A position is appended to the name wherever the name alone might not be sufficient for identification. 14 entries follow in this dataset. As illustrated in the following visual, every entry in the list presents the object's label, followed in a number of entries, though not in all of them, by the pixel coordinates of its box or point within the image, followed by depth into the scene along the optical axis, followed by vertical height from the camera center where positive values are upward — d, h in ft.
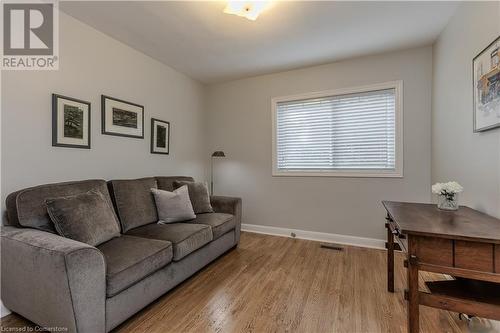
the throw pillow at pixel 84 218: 5.26 -1.28
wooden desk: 3.60 -1.55
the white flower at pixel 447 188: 5.35 -0.52
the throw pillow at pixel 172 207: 8.11 -1.48
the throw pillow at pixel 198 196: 9.39 -1.28
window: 9.67 +1.56
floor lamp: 13.46 -0.54
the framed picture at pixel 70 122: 6.77 +1.34
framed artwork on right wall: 4.82 +1.82
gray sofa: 4.17 -2.10
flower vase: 5.49 -0.85
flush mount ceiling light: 5.99 +4.25
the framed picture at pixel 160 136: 10.21 +1.37
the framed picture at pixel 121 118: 8.19 +1.85
